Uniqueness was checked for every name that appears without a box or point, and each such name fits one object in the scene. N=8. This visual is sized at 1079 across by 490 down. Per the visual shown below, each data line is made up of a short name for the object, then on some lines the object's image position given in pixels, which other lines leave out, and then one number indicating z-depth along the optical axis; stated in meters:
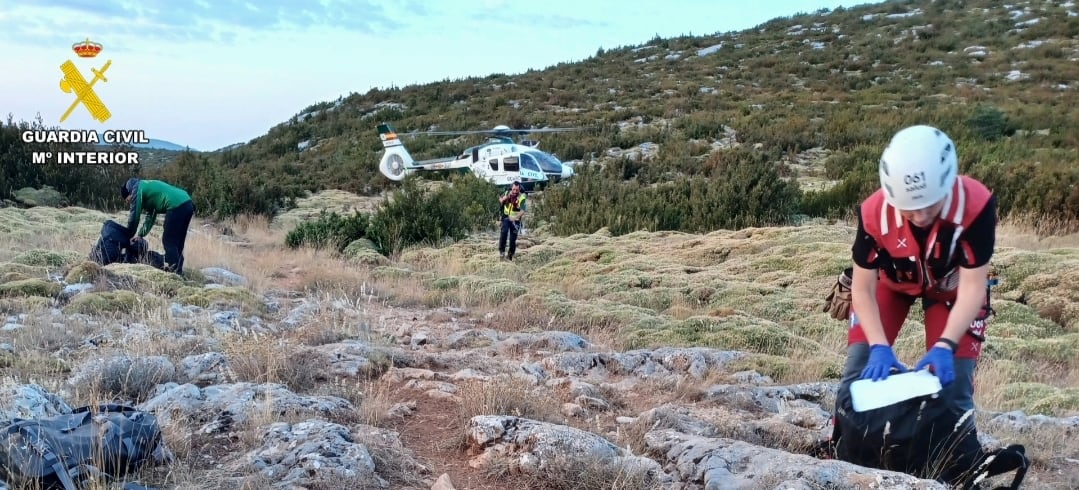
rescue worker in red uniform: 3.46
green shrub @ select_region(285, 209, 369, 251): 14.08
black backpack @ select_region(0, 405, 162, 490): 3.16
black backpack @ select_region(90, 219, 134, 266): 9.55
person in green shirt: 9.50
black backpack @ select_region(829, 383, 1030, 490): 3.78
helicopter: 21.86
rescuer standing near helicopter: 12.98
